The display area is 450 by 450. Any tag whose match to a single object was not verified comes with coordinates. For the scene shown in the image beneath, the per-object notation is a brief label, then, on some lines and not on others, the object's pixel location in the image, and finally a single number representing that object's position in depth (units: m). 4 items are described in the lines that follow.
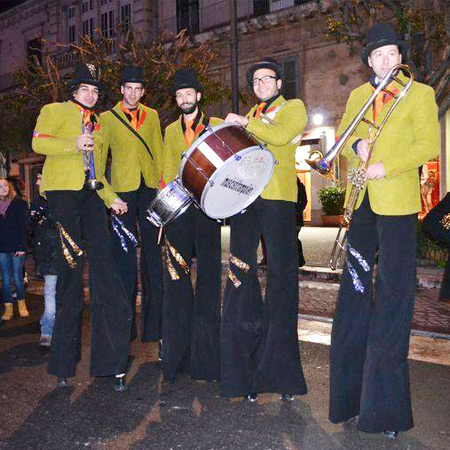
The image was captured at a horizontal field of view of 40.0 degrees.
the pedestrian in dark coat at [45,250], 6.28
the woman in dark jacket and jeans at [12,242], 7.87
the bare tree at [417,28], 11.76
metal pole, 16.83
